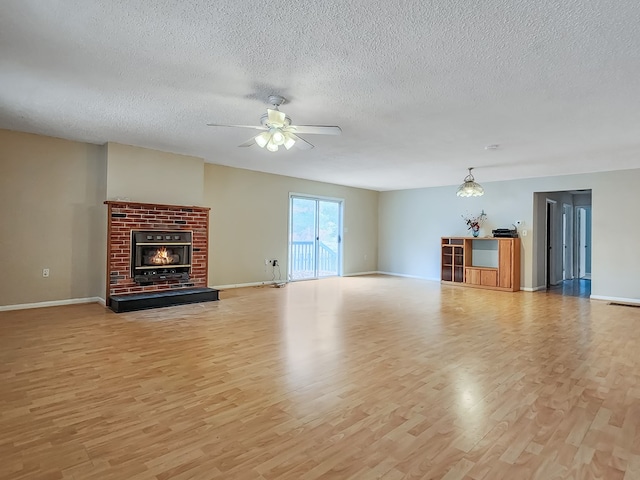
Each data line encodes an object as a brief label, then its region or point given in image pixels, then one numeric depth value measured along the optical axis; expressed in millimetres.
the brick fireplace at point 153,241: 5383
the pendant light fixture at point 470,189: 6430
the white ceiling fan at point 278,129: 3320
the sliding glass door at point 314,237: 8523
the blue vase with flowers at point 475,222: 8398
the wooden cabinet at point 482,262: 7625
